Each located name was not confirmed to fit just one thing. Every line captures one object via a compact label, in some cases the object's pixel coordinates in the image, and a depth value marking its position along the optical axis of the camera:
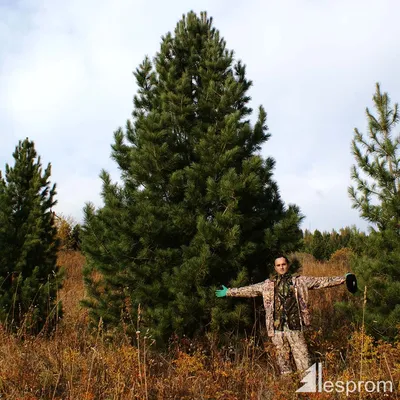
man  5.57
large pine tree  5.91
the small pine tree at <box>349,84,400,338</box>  6.35
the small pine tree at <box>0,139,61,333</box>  8.63
